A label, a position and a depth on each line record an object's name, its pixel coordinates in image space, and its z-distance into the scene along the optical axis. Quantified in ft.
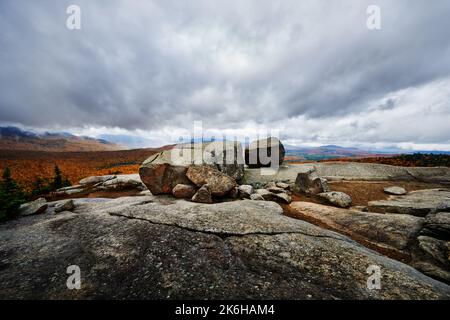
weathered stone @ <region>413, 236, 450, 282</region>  16.22
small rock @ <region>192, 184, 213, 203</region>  32.53
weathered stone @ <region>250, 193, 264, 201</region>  36.24
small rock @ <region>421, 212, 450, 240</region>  19.99
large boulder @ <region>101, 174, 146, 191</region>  52.28
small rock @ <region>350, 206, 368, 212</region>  32.49
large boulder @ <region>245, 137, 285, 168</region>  67.82
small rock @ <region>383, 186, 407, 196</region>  43.00
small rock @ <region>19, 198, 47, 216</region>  29.32
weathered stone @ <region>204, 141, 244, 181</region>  44.19
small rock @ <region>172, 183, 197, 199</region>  34.94
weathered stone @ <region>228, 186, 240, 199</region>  36.83
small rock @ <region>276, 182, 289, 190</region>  47.52
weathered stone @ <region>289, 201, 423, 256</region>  21.40
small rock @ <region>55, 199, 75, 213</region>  29.58
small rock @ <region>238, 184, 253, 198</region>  37.65
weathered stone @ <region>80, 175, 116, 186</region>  61.64
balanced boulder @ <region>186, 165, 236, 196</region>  35.01
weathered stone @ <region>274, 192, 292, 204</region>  37.17
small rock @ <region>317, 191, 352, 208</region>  34.91
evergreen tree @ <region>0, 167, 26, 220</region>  27.74
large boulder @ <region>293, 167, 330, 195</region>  41.93
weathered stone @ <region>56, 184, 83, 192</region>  51.98
